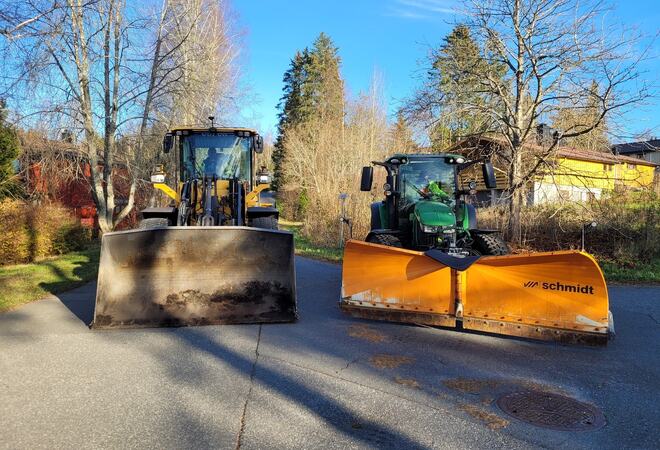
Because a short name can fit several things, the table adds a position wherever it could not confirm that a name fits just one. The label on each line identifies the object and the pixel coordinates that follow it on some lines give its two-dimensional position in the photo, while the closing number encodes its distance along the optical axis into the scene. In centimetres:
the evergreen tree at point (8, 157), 1806
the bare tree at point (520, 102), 1270
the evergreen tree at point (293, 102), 5266
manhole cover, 385
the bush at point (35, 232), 1347
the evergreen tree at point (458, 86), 1403
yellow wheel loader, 650
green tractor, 811
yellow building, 1388
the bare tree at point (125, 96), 1494
